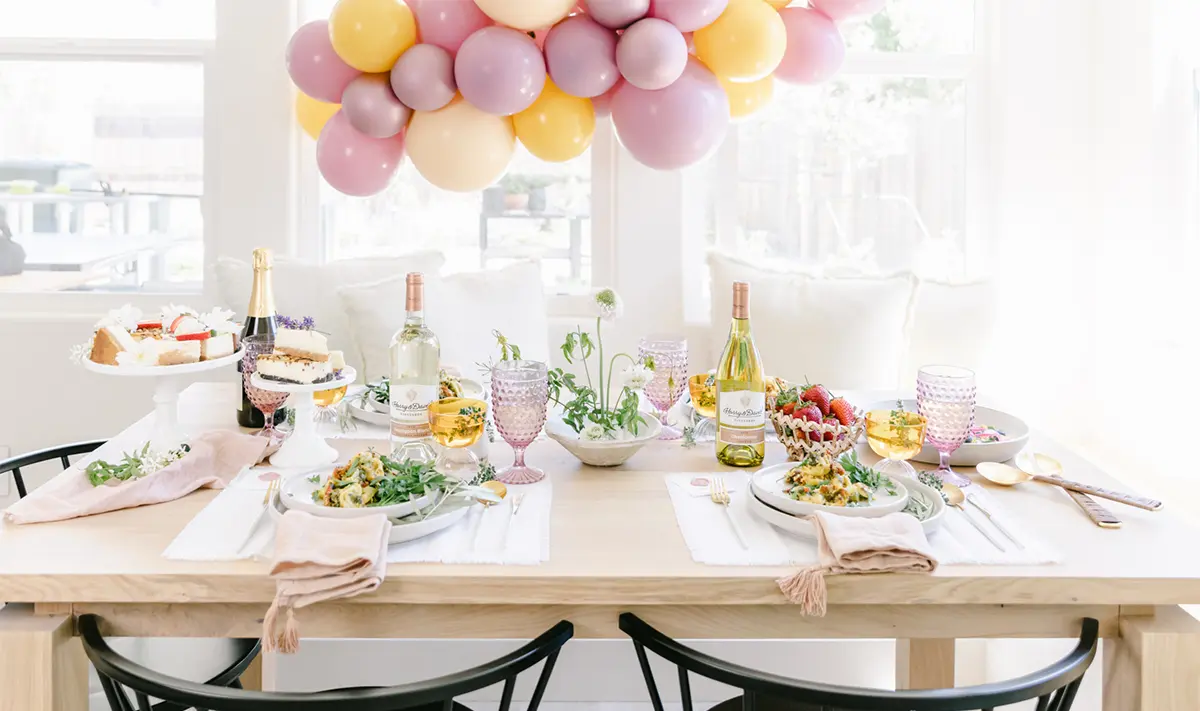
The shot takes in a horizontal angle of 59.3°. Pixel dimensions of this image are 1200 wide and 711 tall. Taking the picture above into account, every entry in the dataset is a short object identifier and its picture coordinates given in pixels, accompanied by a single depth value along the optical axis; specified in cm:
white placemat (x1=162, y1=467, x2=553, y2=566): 120
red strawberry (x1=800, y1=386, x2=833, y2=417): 157
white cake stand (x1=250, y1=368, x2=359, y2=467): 157
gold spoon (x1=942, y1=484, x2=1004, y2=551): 139
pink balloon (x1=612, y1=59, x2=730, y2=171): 232
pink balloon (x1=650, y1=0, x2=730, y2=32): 222
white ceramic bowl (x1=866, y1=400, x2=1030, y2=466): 159
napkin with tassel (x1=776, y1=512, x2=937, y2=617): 114
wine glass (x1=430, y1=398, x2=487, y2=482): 145
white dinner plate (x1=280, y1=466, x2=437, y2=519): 124
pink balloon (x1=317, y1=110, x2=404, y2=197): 247
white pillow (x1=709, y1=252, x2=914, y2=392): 281
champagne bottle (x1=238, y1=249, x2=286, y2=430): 181
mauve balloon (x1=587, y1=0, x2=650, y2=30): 221
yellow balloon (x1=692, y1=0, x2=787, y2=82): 233
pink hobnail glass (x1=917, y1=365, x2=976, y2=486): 151
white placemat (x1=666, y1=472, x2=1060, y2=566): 120
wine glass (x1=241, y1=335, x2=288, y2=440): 167
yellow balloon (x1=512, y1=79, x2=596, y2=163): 242
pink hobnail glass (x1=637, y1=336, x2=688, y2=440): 179
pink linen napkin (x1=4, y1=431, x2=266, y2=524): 132
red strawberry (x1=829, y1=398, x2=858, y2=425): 155
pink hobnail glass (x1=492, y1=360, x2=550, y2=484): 146
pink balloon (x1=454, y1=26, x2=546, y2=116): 220
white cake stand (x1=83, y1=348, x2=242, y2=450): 154
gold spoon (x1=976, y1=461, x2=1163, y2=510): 141
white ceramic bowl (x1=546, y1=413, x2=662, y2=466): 154
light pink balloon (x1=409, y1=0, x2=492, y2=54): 230
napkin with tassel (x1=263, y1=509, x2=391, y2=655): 112
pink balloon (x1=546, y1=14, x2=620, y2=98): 225
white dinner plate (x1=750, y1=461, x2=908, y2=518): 127
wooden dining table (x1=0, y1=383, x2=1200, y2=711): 115
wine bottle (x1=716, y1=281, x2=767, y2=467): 157
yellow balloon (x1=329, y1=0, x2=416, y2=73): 226
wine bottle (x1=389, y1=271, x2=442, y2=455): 155
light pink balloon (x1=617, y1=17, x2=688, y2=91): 218
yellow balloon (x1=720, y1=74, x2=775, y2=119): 258
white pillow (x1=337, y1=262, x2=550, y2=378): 258
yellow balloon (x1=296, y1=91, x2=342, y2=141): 278
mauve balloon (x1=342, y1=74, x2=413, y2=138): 234
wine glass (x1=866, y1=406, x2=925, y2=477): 144
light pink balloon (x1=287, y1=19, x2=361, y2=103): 240
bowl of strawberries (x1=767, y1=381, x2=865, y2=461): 153
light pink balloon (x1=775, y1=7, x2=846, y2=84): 251
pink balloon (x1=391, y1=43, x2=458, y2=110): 228
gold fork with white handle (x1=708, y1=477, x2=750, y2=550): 138
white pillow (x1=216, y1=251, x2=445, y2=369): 274
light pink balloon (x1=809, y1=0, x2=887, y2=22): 250
